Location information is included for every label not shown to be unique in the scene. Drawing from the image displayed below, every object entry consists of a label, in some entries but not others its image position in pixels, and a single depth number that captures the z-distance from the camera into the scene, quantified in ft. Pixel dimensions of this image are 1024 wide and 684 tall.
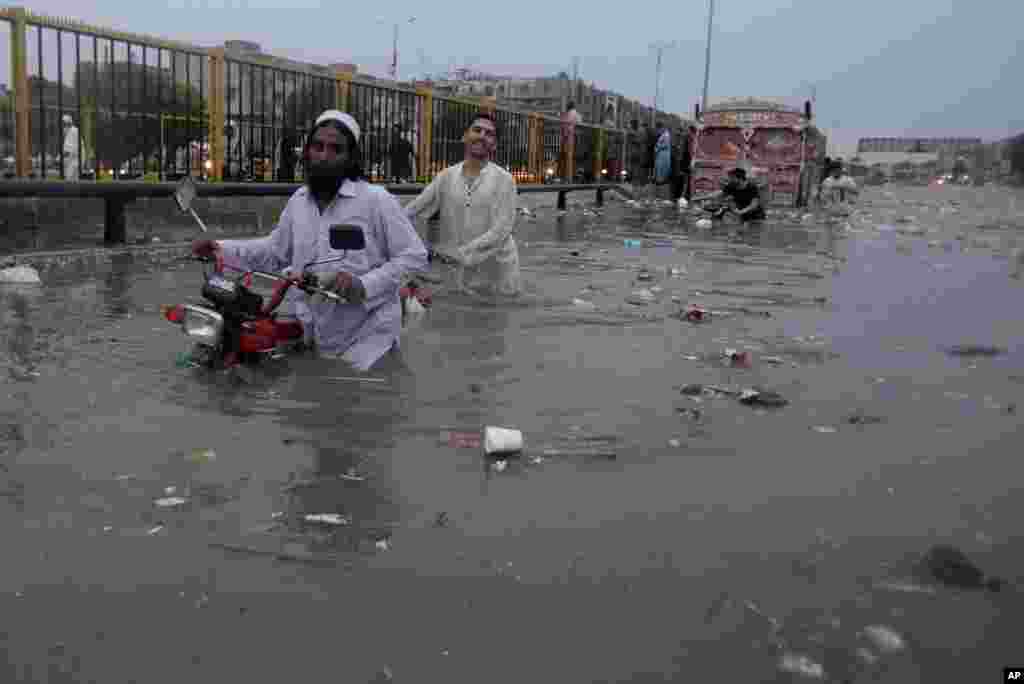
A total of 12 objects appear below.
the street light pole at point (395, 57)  197.33
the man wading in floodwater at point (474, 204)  25.43
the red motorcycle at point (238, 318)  16.62
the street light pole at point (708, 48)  186.80
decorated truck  92.58
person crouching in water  70.18
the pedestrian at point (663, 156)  102.16
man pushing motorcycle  16.97
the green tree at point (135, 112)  33.27
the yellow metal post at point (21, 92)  30.17
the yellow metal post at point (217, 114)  37.63
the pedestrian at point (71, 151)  32.45
